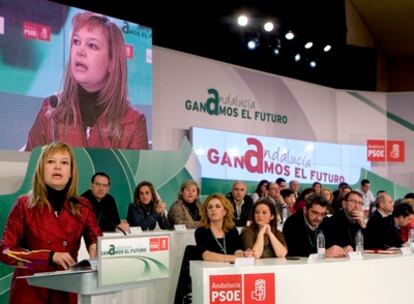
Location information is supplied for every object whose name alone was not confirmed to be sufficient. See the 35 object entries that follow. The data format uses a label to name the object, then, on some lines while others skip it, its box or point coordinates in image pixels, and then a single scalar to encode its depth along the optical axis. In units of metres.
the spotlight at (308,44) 10.16
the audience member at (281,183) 8.99
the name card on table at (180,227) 4.94
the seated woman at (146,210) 5.32
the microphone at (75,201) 2.86
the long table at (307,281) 3.03
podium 2.29
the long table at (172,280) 4.41
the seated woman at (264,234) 3.77
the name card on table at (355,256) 3.50
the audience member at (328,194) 7.64
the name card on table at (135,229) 4.80
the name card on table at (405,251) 3.88
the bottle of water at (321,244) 3.50
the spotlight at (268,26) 9.27
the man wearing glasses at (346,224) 4.19
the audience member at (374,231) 4.54
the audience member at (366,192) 9.91
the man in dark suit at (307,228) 4.02
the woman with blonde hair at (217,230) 3.78
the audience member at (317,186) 8.55
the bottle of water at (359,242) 3.99
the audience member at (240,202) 6.70
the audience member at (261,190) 7.96
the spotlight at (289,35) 9.66
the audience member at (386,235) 4.54
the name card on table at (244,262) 3.10
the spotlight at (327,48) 10.57
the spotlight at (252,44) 9.48
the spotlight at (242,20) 8.84
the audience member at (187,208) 5.37
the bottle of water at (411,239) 4.08
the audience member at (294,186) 9.31
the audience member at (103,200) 5.13
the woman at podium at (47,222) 2.73
